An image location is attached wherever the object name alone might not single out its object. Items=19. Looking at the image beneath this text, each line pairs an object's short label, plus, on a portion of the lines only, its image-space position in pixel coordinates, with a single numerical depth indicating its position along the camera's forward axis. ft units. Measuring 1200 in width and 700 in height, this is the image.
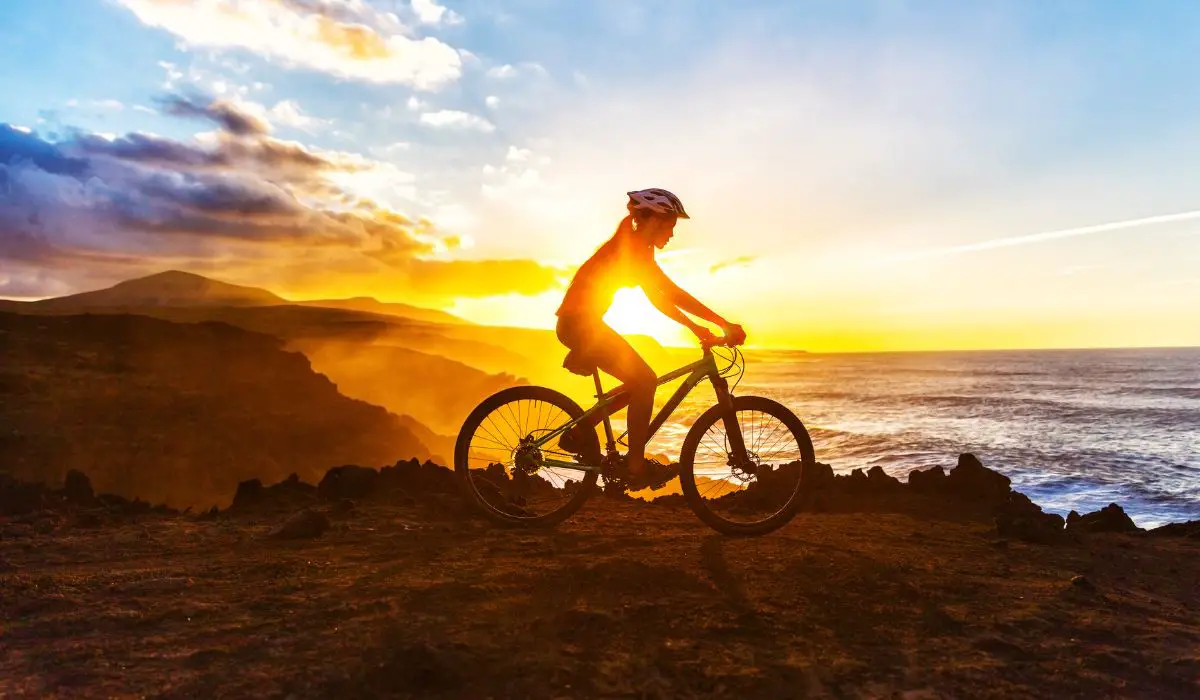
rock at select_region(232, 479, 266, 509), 21.82
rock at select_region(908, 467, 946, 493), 25.43
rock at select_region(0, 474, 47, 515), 19.90
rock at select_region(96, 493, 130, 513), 21.24
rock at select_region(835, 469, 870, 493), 25.12
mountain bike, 17.47
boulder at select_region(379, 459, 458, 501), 23.02
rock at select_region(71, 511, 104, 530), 18.80
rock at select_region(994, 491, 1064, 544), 18.72
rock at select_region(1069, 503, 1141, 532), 22.47
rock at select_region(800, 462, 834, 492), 25.65
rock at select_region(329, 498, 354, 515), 19.99
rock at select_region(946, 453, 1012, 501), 24.43
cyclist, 17.06
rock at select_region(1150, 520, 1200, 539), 21.86
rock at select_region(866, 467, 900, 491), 24.99
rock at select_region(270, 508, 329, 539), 17.30
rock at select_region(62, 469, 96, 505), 21.69
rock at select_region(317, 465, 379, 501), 22.40
